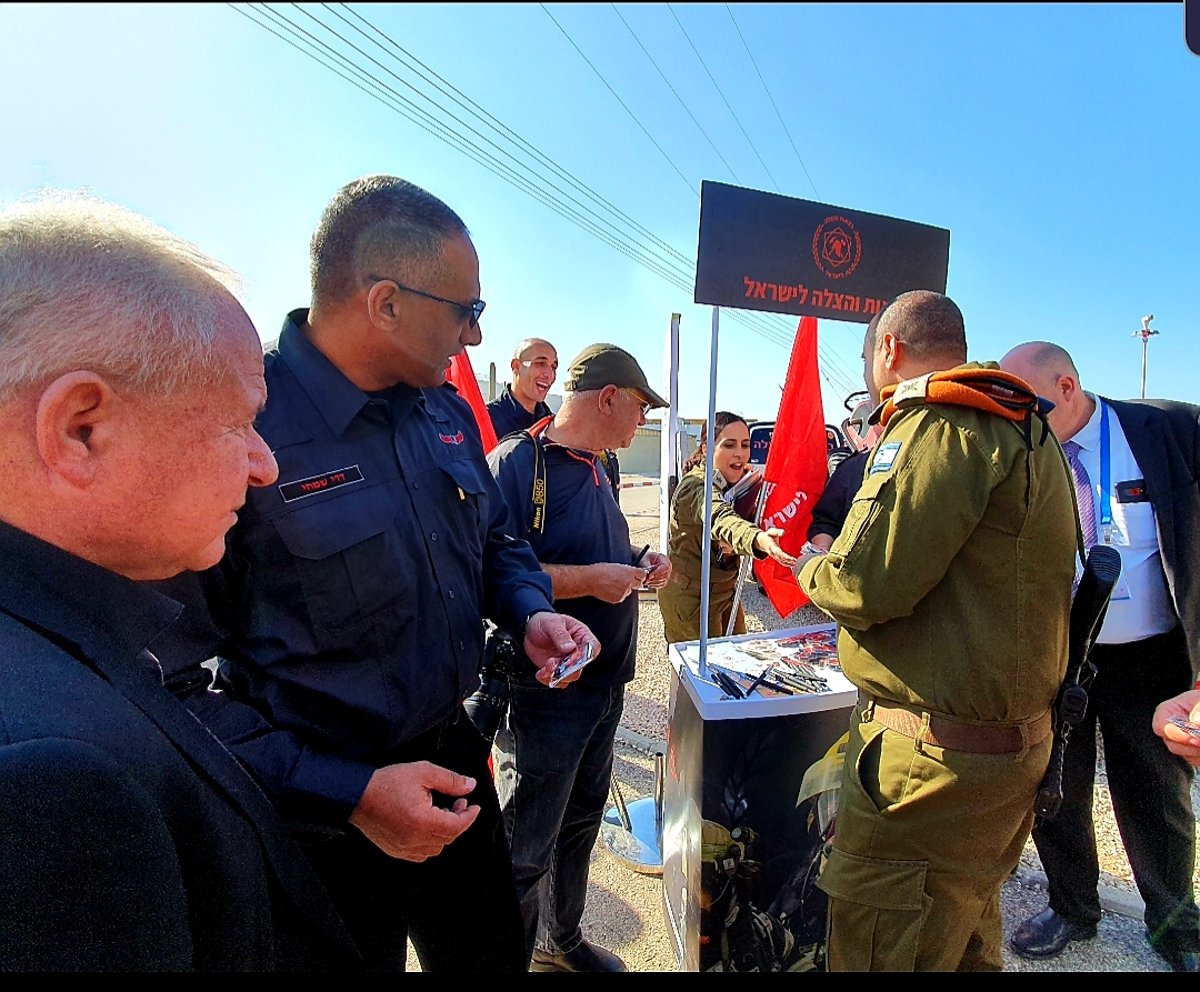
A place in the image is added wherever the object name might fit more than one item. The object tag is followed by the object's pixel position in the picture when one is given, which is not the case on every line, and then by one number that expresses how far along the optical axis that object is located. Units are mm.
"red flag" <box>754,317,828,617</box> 3730
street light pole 29828
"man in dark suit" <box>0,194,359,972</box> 531
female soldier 3982
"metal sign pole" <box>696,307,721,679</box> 2150
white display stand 1859
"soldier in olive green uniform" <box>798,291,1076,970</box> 1461
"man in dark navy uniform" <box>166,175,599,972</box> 1201
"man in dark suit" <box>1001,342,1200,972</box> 2289
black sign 2385
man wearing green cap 2141
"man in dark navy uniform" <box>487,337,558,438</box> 4512
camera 1701
